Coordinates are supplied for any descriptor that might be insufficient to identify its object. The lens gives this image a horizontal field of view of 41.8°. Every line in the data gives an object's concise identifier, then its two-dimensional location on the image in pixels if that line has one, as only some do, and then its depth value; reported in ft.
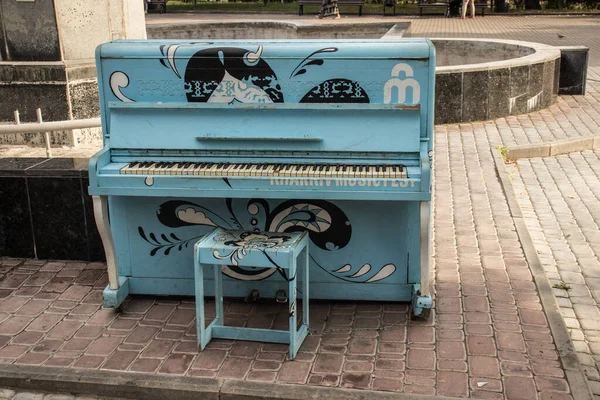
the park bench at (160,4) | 101.42
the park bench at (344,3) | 87.92
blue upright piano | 15.93
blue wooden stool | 14.99
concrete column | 29.76
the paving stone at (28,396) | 14.82
